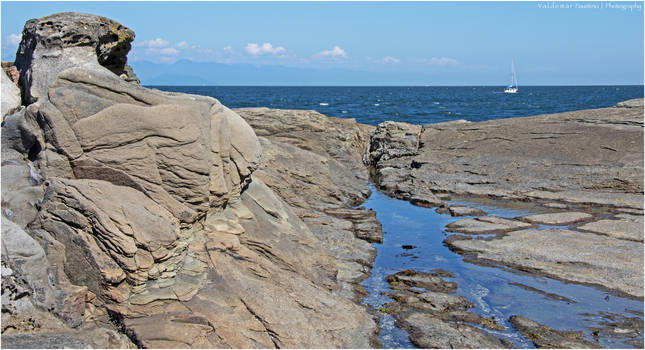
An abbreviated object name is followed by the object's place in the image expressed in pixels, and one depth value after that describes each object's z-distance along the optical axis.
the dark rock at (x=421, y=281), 12.18
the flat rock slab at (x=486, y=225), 16.20
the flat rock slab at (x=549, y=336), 9.57
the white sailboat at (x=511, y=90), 166.07
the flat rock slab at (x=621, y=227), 15.09
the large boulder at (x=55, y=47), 9.69
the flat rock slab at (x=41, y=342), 6.77
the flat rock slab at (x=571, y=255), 12.41
